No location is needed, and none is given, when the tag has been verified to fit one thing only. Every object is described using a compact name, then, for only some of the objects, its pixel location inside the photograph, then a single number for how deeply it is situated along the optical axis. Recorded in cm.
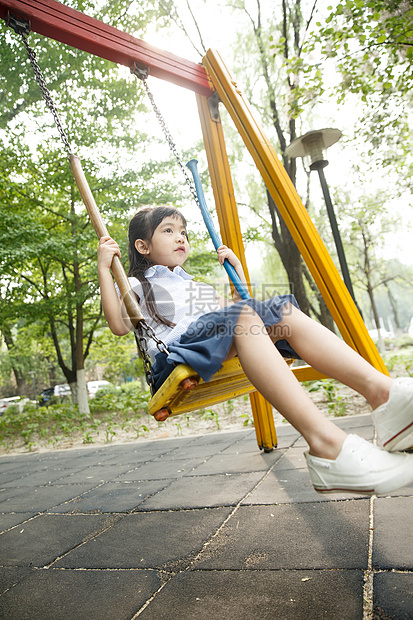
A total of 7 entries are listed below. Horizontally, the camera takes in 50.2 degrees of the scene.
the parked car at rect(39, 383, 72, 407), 1956
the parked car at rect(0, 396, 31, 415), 1538
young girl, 111
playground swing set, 152
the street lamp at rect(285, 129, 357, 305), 474
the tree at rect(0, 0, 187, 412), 744
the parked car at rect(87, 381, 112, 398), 2407
